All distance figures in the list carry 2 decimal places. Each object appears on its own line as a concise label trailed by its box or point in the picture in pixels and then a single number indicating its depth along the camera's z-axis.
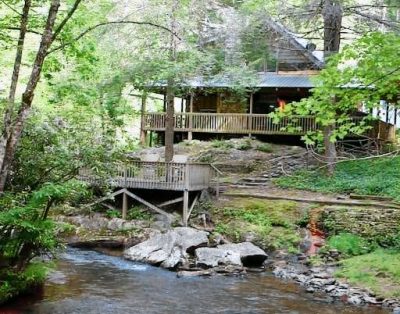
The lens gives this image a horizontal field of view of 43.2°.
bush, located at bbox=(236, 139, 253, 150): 24.95
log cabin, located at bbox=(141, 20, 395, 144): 25.05
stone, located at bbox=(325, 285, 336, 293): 12.44
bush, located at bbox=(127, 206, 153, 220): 18.36
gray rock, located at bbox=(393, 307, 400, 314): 10.94
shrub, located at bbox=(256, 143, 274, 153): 24.86
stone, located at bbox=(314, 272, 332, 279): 13.41
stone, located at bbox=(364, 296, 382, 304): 11.62
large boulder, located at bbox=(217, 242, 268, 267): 14.85
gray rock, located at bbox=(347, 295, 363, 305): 11.63
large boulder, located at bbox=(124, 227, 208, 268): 14.65
